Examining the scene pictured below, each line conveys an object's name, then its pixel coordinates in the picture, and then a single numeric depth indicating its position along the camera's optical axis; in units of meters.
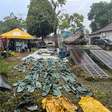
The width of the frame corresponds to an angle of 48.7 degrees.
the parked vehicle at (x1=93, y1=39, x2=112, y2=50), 12.91
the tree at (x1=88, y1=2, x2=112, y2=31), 22.35
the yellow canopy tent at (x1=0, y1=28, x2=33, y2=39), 10.73
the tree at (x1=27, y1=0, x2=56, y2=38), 16.00
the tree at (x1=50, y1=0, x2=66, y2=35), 14.44
